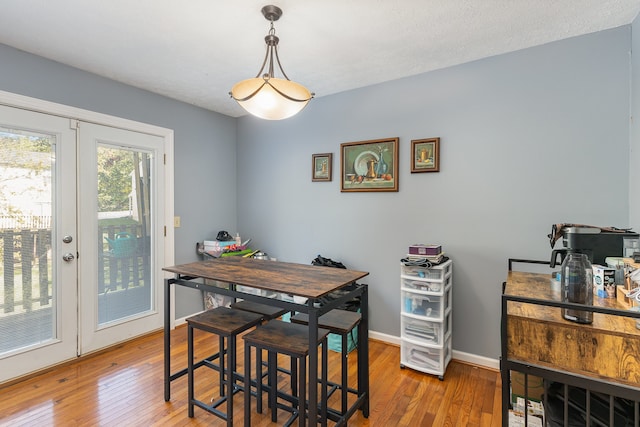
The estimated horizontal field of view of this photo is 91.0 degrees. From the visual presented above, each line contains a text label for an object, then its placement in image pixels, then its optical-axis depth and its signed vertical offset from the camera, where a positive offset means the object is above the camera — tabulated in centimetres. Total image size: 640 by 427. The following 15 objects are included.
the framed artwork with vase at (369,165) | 297 +46
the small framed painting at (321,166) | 334 +49
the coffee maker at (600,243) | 157 -16
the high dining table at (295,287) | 155 -40
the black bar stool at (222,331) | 179 -70
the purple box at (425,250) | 251 -30
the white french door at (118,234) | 278 -21
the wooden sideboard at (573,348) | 111 -52
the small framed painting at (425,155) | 275 +51
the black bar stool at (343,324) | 182 -67
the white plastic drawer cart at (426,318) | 242 -83
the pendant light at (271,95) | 170 +66
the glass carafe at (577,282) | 126 -29
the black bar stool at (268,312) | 212 -68
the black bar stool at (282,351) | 160 -72
